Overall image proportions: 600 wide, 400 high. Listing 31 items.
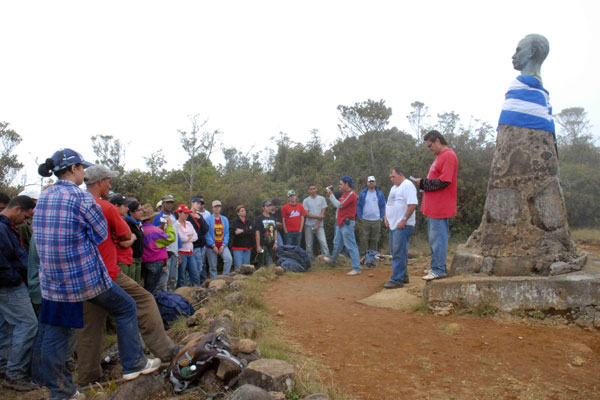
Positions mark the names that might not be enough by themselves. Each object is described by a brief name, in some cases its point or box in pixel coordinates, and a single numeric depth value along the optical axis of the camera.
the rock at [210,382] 3.33
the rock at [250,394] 2.84
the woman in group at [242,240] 8.94
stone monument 5.10
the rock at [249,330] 4.48
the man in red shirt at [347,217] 8.18
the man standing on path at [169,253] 5.95
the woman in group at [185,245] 6.88
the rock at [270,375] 3.11
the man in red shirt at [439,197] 5.60
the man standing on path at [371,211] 9.01
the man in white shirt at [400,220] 6.41
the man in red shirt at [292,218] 9.50
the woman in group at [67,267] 3.10
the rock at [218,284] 6.48
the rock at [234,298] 5.64
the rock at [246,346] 3.77
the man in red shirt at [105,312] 3.50
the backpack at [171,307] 5.02
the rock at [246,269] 8.27
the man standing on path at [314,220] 9.79
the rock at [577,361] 3.59
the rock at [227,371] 3.32
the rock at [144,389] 3.26
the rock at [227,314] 4.93
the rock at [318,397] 2.92
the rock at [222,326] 4.29
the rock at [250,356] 3.70
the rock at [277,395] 2.95
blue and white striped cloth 5.59
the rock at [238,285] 6.60
